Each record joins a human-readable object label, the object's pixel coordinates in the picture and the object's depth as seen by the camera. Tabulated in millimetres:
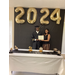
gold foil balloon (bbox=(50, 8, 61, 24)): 3137
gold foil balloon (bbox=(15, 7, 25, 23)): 3145
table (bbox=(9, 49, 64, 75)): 1852
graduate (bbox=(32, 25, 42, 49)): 3313
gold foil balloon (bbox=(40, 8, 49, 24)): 3111
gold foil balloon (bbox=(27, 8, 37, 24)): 3146
